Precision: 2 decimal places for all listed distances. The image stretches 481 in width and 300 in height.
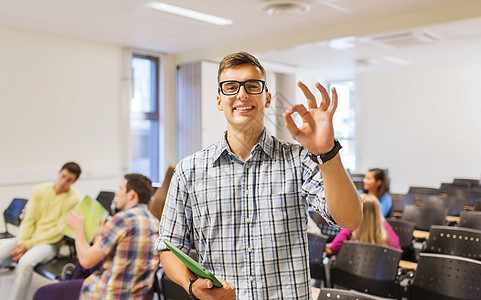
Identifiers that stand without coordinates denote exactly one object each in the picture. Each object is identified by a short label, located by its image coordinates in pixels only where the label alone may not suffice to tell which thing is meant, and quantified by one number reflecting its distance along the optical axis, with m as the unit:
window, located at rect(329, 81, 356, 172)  11.16
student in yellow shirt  3.96
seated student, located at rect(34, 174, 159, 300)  2.53
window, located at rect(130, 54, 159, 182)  8.05
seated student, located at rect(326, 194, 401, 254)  3.26
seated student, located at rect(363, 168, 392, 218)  4.51
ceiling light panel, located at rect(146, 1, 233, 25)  5.27
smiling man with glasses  1.21
